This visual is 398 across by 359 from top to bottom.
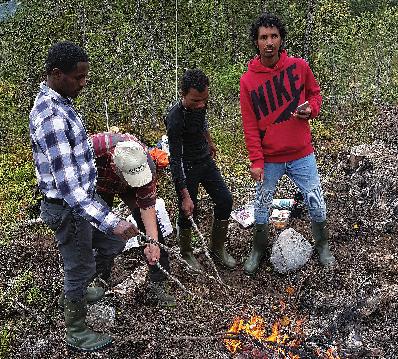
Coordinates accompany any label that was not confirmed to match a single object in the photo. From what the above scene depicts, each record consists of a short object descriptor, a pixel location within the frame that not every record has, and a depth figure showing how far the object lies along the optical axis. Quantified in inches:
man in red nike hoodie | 141.6
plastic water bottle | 197.5
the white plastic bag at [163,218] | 184.7
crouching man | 116.0
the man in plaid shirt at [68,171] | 100.3
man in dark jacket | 142.0
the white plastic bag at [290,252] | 159.9
